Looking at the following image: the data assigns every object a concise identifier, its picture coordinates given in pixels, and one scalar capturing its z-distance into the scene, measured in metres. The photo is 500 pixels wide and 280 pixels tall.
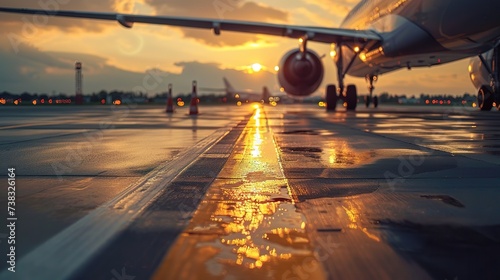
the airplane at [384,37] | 13.49
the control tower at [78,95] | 65.69
